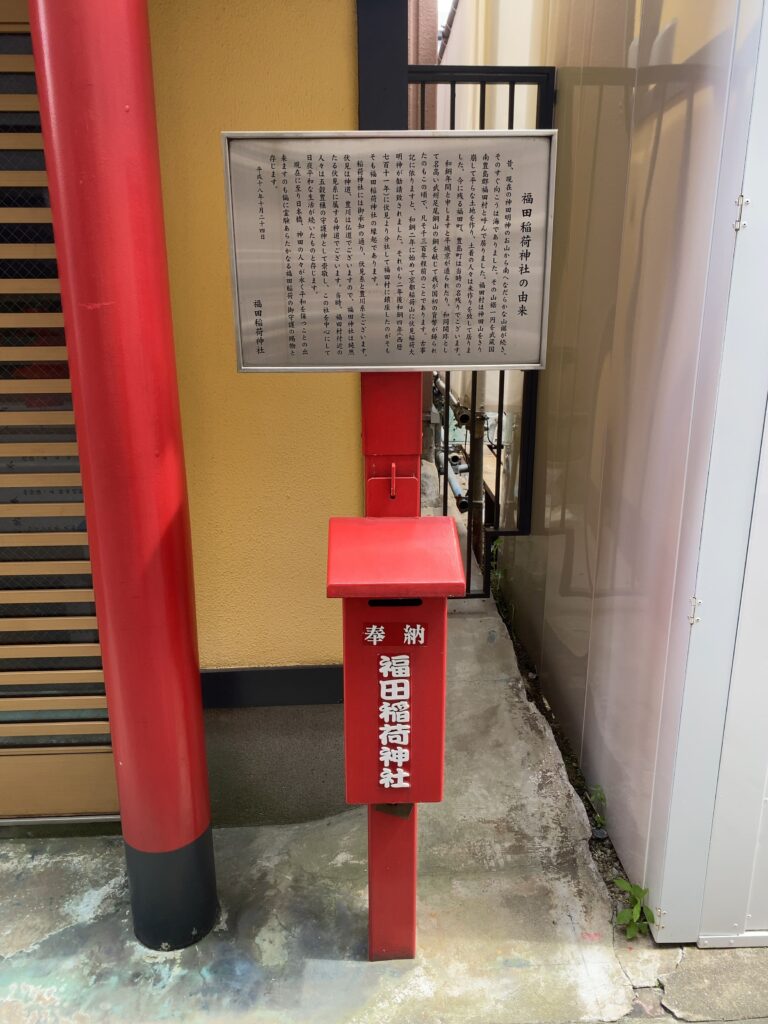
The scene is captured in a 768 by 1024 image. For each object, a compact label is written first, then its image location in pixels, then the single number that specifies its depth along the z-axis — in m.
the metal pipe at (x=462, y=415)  4.97
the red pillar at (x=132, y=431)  2.28
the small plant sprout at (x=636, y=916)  2.92
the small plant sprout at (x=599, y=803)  3.48
